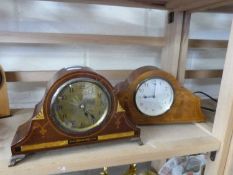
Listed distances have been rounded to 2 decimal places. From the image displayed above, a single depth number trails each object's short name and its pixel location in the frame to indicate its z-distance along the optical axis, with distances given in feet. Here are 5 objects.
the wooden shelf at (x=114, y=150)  1.50
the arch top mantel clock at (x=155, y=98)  2.02
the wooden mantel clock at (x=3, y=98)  2.06
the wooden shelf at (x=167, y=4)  2.07
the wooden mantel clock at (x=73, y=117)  1.51
